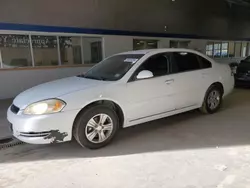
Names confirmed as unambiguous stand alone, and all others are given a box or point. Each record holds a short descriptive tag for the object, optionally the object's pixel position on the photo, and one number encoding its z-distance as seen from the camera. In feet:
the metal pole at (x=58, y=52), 28.09
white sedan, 10.13
